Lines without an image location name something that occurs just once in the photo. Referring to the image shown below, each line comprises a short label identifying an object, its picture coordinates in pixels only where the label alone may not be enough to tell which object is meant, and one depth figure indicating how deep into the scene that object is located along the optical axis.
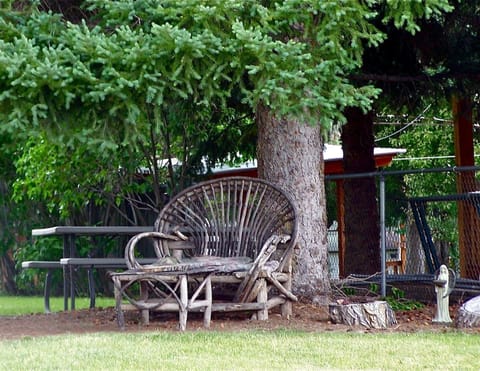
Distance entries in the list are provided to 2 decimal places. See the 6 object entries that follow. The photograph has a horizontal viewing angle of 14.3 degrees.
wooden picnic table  22.19
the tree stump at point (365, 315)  16.48
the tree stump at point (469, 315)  16.07
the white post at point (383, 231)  20.68
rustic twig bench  16.62
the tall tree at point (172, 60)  14.93
